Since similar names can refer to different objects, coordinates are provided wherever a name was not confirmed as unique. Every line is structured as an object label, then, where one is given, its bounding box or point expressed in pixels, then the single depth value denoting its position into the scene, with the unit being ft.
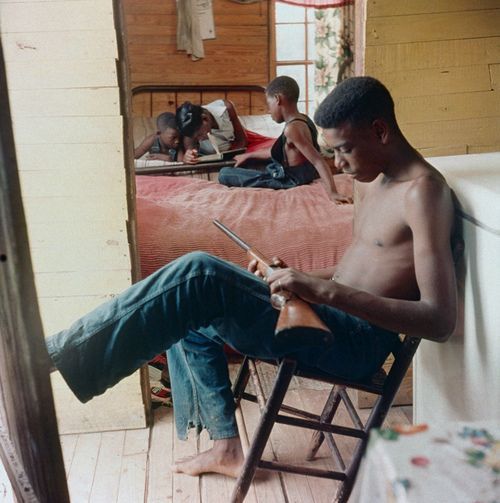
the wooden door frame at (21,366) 1.87
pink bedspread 7.46
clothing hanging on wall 14.84
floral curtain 14.45
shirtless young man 3.94
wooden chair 4.33
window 15.72
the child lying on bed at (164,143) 13.43
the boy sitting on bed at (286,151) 10.19
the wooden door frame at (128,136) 5.47
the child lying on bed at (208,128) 13.58
